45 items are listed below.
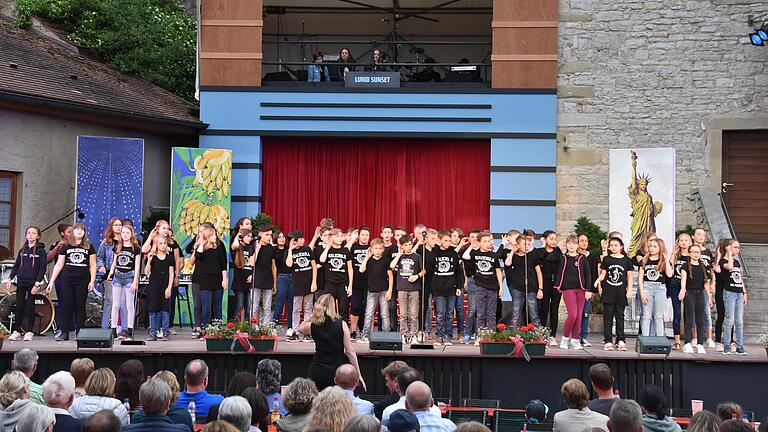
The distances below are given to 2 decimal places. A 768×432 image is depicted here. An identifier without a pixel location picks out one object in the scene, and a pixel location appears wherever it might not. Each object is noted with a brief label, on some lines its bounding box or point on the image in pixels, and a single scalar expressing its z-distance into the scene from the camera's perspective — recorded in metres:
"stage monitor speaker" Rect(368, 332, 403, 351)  11.83
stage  11.70
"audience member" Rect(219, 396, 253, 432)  6.04
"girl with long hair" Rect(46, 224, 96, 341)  13.65
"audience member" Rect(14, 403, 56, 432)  5.76
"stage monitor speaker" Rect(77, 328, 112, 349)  11.61
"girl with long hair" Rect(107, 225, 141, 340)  13.69
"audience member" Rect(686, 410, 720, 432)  5.75
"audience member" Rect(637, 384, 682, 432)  6.89
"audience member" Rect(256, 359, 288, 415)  8.42
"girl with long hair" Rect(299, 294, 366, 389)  10.06
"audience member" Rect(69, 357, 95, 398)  7.66
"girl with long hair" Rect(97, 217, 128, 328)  13.94
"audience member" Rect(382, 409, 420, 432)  6.04
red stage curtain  18.95
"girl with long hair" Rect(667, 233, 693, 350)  13.56
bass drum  14.13
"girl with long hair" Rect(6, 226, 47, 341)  13.75
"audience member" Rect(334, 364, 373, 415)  8.20
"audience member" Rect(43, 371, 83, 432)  6.33
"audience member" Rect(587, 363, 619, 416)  7.64
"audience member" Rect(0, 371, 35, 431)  6.36
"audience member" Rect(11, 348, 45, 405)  7.87
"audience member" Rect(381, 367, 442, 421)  7.42
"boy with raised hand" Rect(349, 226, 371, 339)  14.66
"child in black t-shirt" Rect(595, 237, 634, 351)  13.68
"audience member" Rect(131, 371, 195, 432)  6.59
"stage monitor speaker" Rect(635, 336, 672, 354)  11.95
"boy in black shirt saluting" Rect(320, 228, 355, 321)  14.34
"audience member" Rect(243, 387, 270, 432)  6.62
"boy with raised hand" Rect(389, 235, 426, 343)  14.05
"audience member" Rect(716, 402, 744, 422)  6.75
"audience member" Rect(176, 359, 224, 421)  7.56
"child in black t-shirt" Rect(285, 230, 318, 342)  14.60
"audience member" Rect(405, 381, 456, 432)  6.61
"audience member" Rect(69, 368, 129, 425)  6.84
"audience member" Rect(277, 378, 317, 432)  6.93
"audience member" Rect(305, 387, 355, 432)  6.14
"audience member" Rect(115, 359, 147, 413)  7.38
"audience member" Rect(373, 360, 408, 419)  8.03
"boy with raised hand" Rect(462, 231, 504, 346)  14.13
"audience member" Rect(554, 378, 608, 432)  6.96
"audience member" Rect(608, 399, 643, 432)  5.93
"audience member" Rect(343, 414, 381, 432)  5.28
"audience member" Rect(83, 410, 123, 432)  5.25
